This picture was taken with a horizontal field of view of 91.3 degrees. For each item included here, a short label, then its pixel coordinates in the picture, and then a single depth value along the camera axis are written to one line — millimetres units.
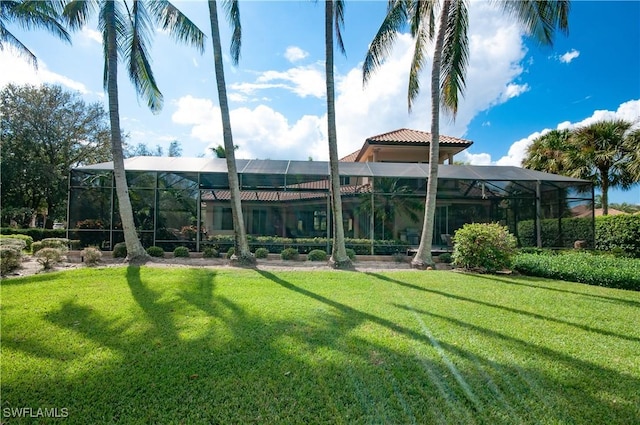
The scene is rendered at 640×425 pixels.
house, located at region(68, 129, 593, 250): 13086
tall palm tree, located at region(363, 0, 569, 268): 10219
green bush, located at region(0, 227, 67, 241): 18031
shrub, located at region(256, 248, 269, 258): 12125
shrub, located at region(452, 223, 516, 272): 9898
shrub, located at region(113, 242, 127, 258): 11461
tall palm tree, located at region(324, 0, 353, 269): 9812
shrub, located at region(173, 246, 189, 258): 12023
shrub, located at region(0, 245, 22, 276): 8562
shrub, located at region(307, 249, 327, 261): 11883
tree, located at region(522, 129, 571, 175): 18766
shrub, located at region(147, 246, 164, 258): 11742
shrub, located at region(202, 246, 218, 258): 12109
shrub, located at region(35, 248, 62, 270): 9225
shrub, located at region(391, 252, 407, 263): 12461
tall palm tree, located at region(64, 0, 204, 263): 9938
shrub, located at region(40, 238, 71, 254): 10709
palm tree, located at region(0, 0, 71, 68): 10461
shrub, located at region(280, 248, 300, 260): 12084
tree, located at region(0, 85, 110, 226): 21672
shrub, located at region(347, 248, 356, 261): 11992
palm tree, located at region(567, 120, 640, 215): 16297
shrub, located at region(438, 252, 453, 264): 11773
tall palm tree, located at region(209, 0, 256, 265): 10062
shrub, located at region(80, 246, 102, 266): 9891
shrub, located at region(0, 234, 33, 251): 15180
